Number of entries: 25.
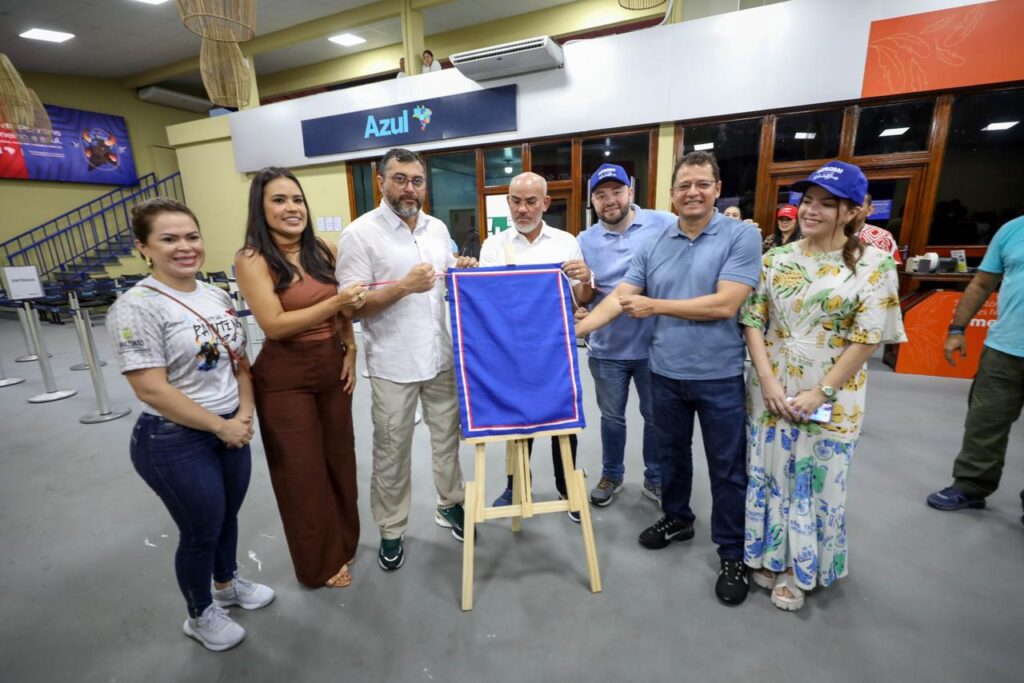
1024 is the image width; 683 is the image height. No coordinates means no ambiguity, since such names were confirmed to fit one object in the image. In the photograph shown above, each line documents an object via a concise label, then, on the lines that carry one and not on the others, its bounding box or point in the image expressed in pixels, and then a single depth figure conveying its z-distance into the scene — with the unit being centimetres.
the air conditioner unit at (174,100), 1054
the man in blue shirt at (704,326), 169
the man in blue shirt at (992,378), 212
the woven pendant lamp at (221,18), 236
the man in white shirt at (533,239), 216
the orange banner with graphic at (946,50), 443
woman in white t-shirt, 137
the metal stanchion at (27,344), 549
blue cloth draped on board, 182
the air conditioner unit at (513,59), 567
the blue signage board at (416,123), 658
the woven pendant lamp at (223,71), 299
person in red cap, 215
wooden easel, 179
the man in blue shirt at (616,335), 228
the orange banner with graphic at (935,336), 425
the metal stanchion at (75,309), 409
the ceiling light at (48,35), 781
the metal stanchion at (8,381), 498
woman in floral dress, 152
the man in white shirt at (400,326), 184
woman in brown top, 163
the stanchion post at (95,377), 395
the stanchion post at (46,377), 447
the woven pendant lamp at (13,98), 358
